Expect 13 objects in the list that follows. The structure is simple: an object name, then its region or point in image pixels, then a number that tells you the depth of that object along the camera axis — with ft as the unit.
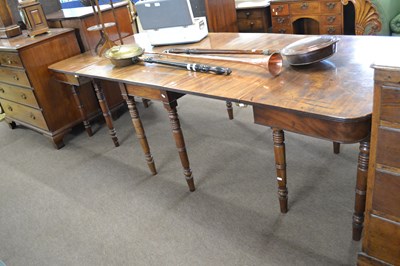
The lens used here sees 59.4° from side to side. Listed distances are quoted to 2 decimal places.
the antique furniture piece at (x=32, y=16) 8.87
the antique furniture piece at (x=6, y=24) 9.62
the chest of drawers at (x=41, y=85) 8.61
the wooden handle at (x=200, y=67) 5.62
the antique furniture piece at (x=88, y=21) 9.20
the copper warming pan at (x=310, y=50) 5.06
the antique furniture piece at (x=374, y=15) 9.98
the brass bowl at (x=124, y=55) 6.93
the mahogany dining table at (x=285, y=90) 4.11
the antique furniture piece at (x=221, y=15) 12.67
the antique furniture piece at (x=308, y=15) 11.47
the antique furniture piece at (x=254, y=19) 13.43
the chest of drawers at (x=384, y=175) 3.36
